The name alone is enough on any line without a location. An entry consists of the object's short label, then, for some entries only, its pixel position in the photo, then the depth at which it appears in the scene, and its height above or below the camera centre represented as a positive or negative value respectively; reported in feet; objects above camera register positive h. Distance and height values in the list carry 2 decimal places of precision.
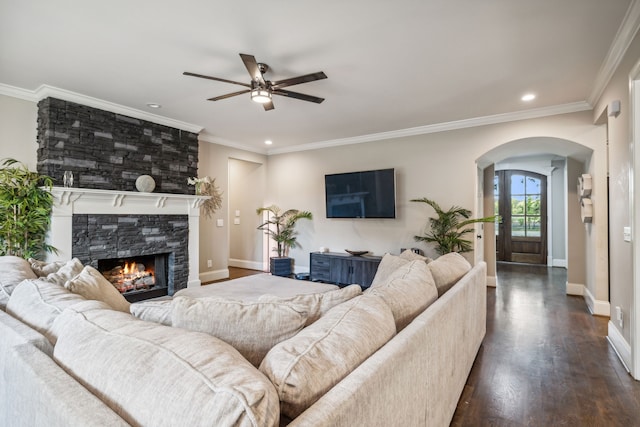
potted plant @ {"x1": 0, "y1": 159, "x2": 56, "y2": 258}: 10.90 +0.31
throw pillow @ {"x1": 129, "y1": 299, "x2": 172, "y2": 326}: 3.97 -1.20
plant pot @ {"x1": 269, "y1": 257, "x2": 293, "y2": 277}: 20.12 -3.10
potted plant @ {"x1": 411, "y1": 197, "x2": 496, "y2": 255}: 15.38 -0.61
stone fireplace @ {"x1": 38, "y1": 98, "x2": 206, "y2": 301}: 12.22 +0.91
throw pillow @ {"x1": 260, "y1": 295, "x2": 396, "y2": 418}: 2.51 -1.25
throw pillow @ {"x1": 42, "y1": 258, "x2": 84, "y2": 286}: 5.32 -0.98
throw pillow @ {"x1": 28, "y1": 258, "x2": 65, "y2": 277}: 6.42 -1.02
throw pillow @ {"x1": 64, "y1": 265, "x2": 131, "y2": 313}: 4.87 -1.10
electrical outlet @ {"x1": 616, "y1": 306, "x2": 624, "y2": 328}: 8.90 -2.84
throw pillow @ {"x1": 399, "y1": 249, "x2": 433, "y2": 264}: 8.57 -1.08
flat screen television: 17.37 +1.32
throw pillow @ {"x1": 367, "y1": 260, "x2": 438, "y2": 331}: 4.82 -1.23
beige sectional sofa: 2.10 -1.22
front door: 24.80 +0.03
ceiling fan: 8.53 +3.89
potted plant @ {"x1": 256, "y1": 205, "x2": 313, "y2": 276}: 20.40 -0.99
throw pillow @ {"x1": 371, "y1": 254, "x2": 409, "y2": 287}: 8.32 -1.31
